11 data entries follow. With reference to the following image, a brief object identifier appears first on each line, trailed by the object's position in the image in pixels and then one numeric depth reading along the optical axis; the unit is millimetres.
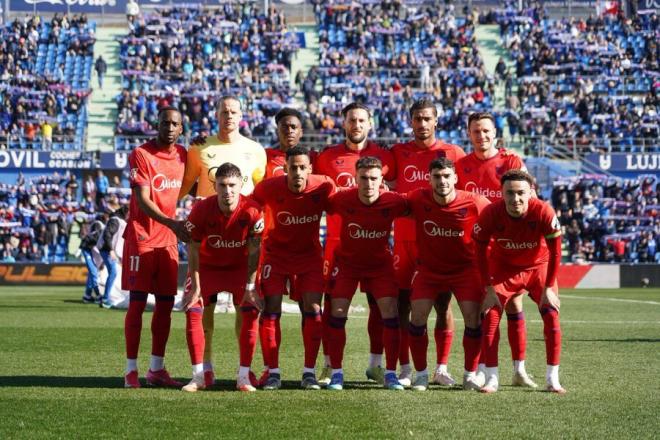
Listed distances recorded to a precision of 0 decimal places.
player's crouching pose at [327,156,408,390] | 9742
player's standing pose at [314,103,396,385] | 10462
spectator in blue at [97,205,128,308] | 20344
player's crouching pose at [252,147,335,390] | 9758
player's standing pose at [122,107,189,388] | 10070
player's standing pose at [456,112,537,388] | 10625
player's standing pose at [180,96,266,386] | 10492
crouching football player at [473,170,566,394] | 9562
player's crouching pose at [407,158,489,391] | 9820
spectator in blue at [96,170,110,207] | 36469
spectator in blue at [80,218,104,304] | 22641
